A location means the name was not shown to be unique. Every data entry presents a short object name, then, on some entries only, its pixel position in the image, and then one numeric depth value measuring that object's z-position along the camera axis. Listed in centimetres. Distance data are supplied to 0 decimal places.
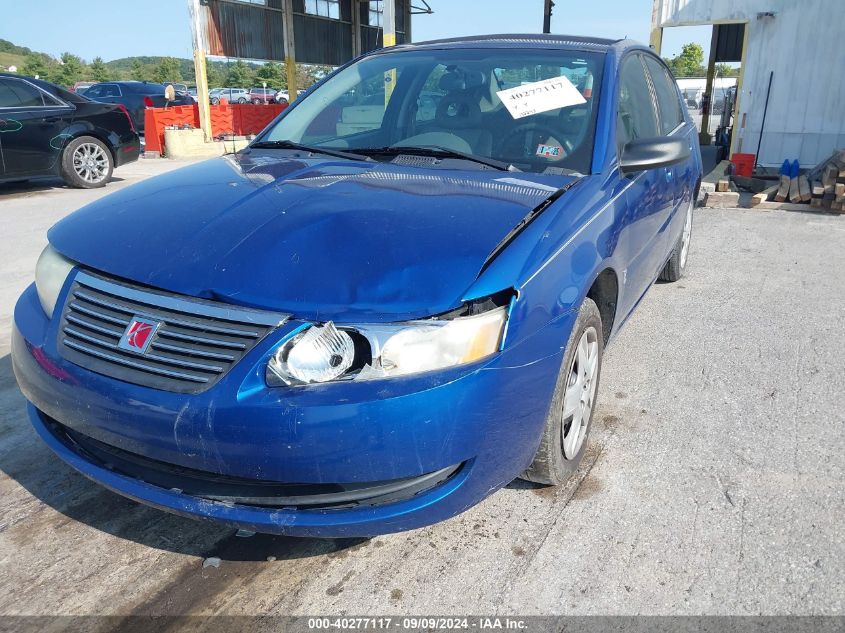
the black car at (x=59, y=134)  873
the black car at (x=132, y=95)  1872
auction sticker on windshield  308
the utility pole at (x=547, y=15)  1599
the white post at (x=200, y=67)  1506
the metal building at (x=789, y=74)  1046
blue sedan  184
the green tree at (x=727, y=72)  5621
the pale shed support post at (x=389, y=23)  1405
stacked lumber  816
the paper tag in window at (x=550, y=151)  290
